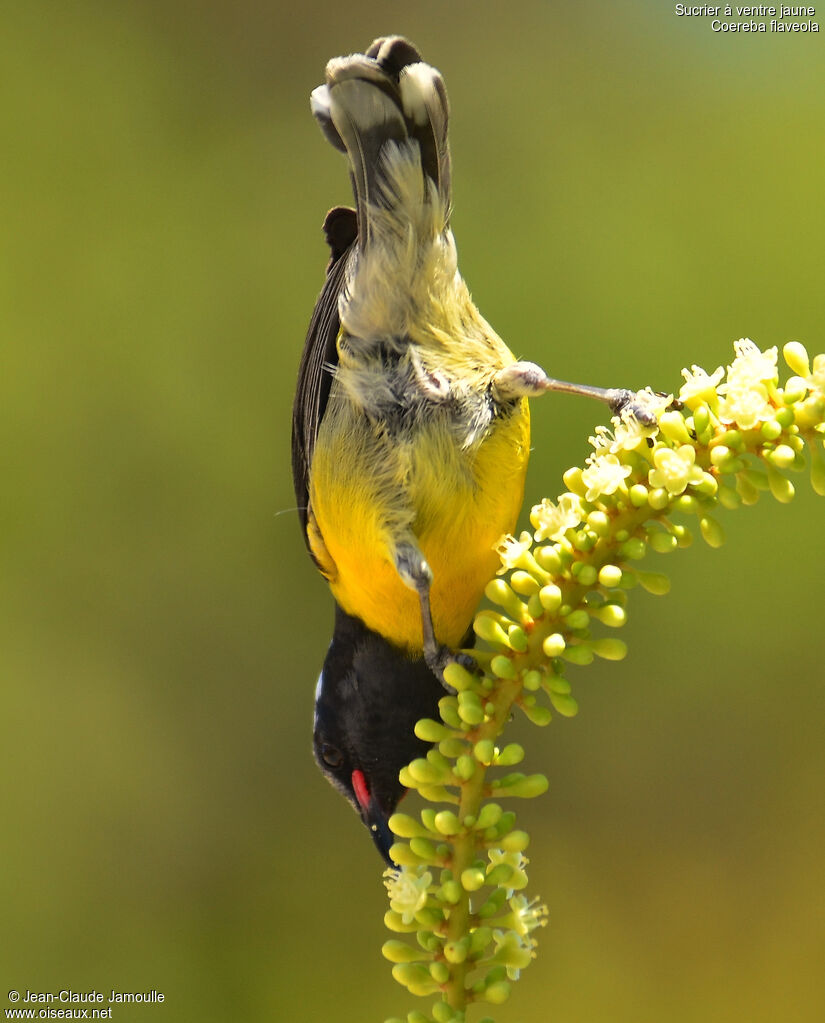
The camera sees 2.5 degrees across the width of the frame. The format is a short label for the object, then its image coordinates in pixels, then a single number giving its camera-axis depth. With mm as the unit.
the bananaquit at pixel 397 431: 2306
